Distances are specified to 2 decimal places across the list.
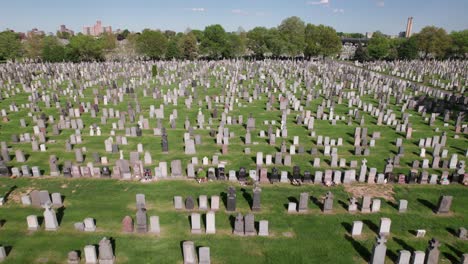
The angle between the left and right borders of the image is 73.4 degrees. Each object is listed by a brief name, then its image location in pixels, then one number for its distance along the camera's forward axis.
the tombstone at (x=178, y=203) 12.35
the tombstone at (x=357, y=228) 10.98
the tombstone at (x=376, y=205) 12.41
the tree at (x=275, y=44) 71.62
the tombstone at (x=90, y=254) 9.41
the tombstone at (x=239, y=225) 10.90
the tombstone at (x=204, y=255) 9.37
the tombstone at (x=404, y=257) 9.32
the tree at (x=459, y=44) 71.56
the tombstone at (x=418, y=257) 9.20
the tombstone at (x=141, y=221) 10.84
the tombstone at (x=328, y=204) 12.33
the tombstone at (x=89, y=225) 11.01
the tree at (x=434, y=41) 71.25
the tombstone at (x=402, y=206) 12.58
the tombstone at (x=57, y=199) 12.62
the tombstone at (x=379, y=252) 9.32
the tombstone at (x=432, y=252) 9.22
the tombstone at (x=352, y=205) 12.44
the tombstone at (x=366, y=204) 12.31
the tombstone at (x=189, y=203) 12.30
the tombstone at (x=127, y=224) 10.97
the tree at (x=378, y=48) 69.44
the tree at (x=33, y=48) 67.25
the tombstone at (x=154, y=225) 10.95
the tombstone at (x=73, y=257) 9.38
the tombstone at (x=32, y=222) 11.02
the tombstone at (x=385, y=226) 11.05
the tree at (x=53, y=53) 62.56
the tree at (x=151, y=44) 68.38
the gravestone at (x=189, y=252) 9.40
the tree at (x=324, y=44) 71.38
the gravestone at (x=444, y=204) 12.30
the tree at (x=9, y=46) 63.01
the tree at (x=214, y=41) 70.50
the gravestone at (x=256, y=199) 12.30
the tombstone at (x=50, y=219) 10.87
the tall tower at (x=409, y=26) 178.38
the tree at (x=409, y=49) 69.99
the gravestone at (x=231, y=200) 12.23
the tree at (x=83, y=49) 64.69
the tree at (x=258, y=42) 74.81
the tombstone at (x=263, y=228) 10.90
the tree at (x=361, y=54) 71.69
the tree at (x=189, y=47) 68.99
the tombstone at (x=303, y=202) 12.24
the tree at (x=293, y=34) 72.13
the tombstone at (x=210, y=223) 10.90
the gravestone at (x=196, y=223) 10.91
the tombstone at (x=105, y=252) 9.41
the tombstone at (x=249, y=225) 10.84
